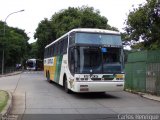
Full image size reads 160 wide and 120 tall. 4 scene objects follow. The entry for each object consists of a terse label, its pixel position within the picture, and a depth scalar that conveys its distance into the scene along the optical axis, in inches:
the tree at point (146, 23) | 450.4
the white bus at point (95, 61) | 344.7
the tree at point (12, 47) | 985.8
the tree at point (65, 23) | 1052.1
